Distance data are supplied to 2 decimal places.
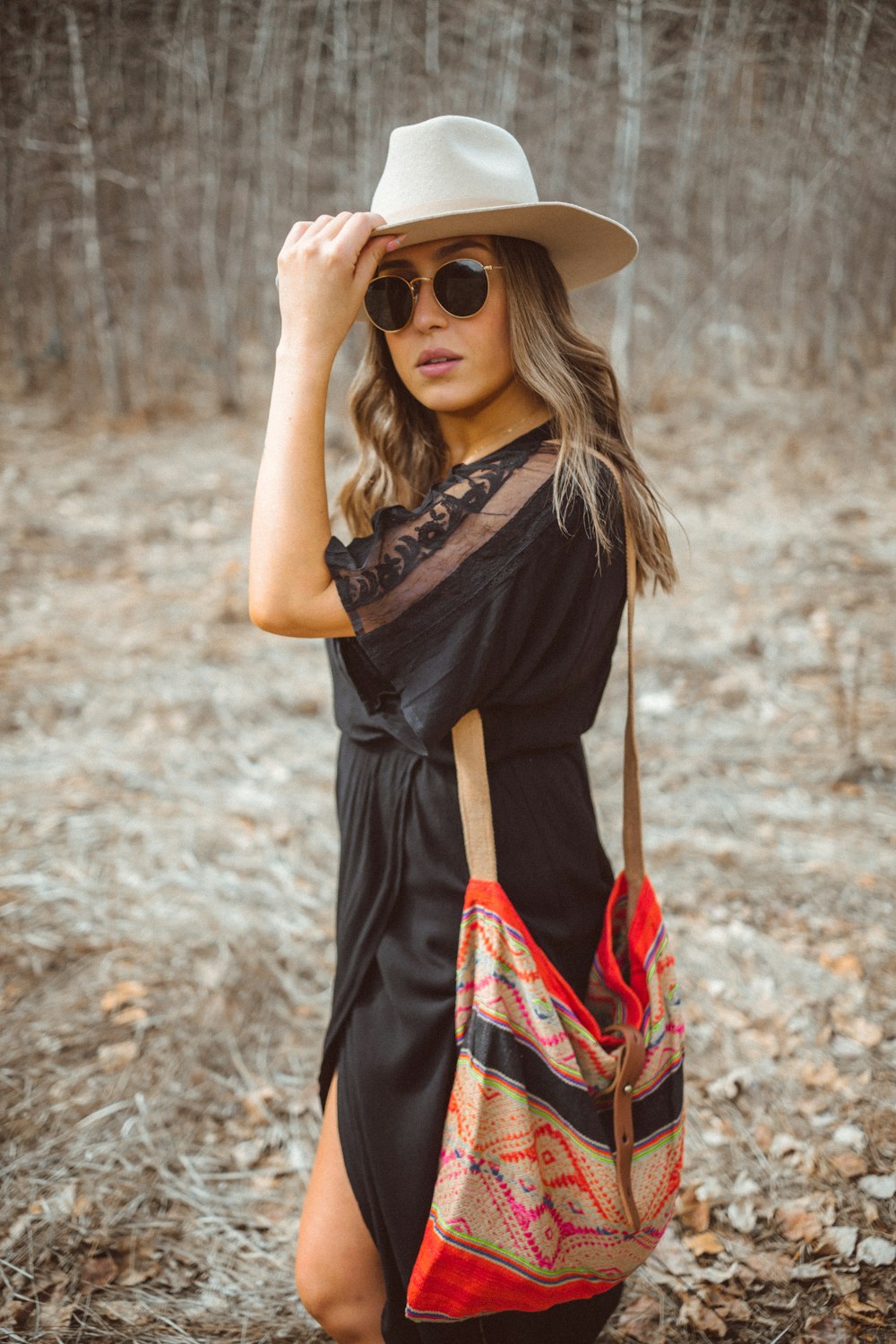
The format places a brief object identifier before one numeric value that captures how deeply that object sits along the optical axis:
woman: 1.21
